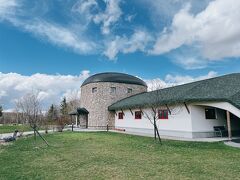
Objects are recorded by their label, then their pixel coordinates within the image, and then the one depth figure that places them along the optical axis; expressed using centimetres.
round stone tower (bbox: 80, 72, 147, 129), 2918
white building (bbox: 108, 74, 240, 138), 1436
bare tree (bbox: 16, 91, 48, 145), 1748
